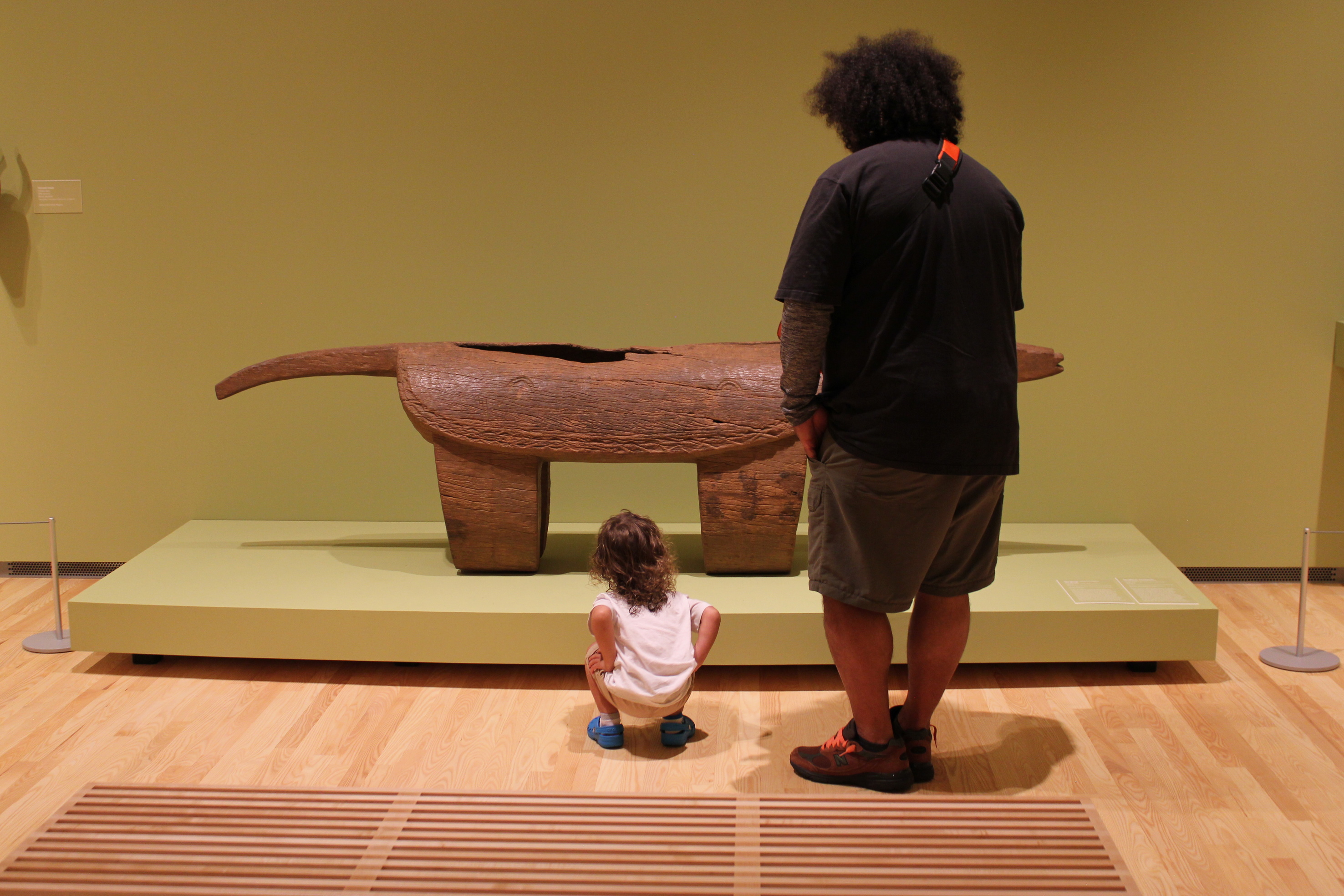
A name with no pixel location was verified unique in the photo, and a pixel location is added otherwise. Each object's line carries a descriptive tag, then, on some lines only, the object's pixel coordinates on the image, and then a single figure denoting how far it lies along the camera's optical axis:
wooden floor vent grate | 1.79
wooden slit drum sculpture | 3.00
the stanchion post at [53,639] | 3.18
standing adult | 1.97
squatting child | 2.40
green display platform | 2.88
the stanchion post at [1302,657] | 3.05
